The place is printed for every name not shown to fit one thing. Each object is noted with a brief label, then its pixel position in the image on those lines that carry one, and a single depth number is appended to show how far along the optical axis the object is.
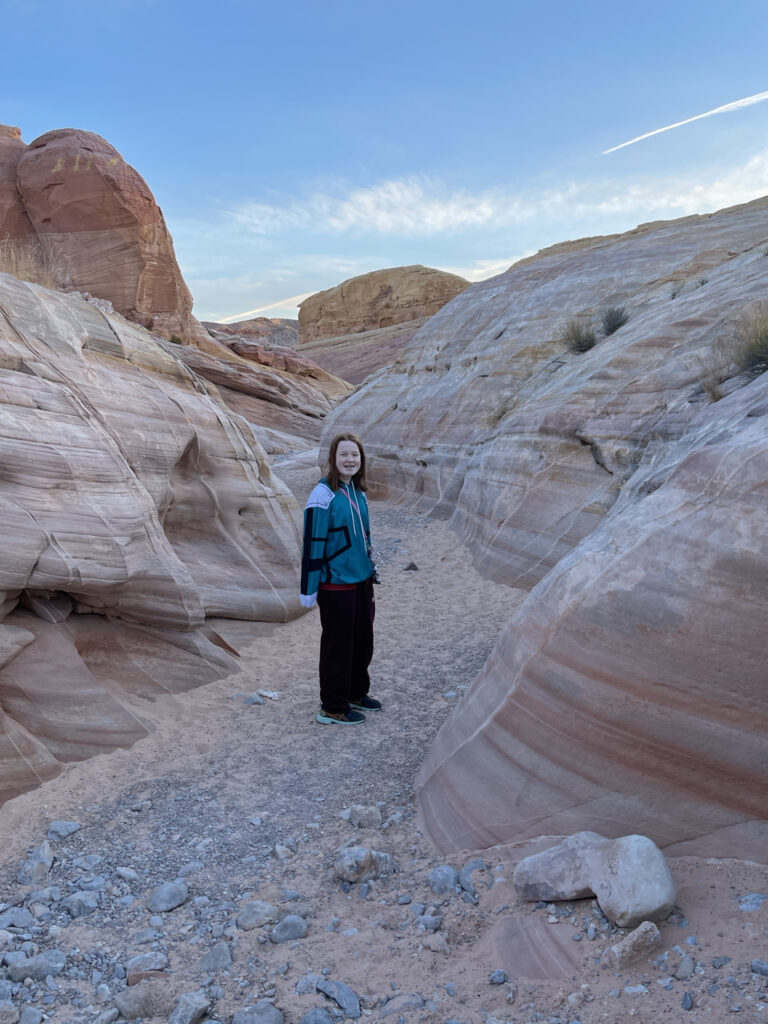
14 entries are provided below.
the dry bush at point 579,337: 10.69
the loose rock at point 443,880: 2.73
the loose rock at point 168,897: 2.84
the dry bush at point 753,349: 5.43
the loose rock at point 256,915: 2.69
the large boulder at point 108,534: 4.12
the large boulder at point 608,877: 2.16
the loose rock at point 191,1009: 2.20
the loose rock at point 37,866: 3.05
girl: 4.54
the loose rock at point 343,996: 2.20
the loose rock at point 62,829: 3.38
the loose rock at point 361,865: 2.89
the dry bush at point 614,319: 10.28
